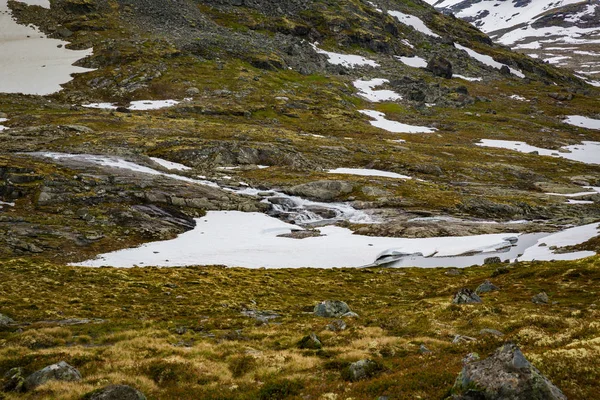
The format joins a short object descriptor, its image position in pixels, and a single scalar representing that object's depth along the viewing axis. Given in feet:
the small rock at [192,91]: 381.40
